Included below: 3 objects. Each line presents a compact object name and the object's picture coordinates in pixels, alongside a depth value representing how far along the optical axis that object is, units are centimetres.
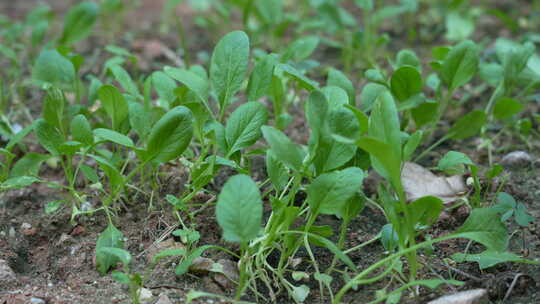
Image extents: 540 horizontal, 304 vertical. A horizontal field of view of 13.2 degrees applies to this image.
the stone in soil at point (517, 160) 94
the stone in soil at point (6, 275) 87
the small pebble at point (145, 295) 86
